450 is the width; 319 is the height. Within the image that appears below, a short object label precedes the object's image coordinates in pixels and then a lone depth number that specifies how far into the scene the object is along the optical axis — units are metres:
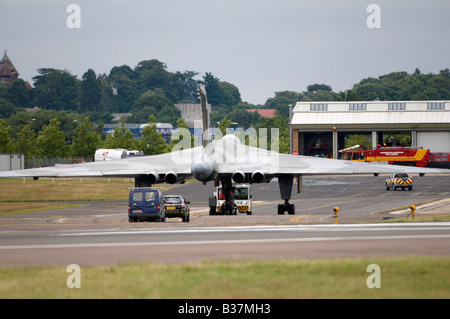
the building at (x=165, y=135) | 192.11
